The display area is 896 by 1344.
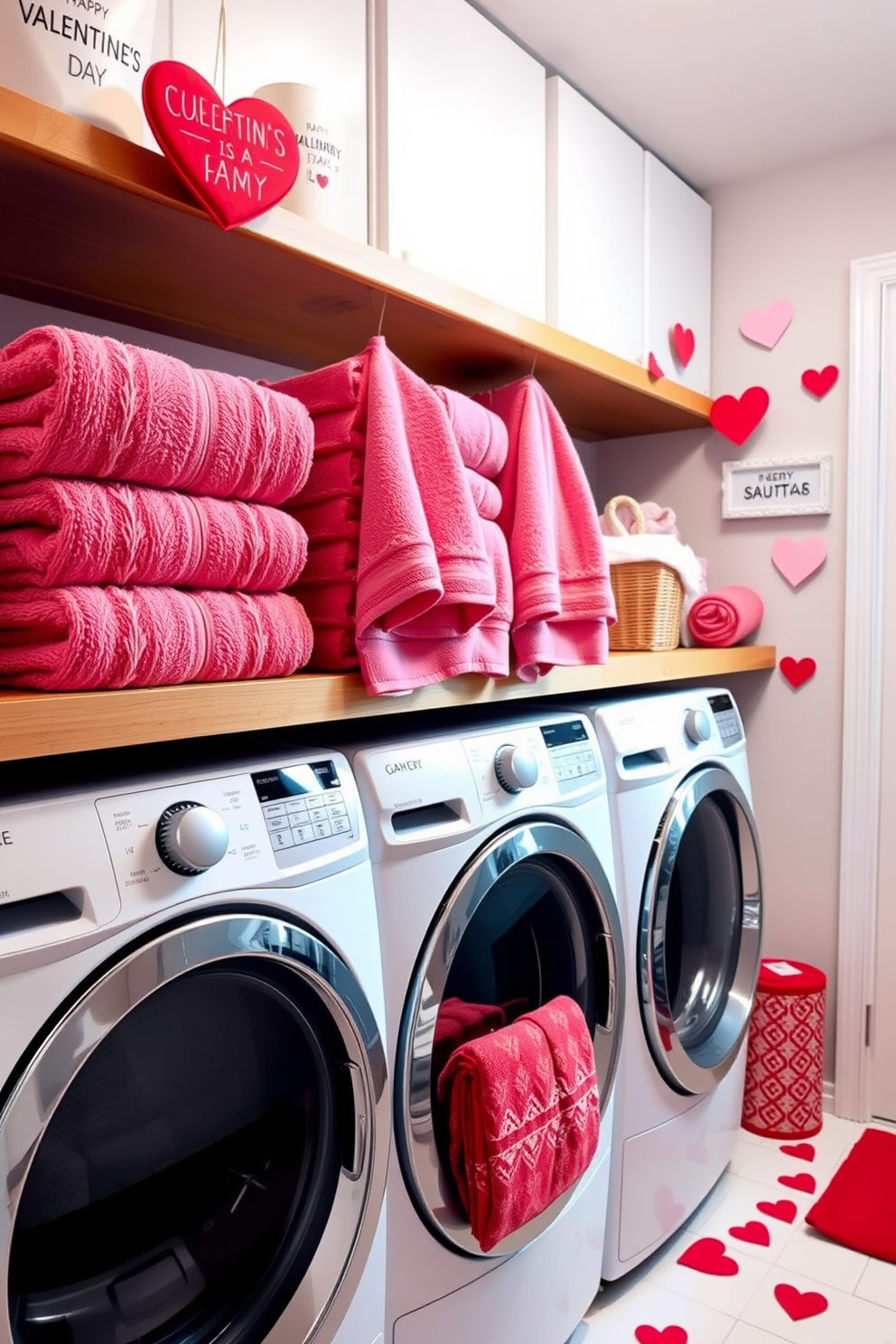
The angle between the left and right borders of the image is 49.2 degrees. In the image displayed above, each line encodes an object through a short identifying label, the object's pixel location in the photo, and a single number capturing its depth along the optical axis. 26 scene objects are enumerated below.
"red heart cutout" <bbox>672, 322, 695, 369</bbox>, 2.23
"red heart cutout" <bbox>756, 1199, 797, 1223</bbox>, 1.93
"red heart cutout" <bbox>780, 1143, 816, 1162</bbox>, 2.15
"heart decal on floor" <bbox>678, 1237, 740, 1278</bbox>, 1.77
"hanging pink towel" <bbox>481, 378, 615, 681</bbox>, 1.44
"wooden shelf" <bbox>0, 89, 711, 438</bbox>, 0.98
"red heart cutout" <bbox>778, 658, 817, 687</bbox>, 2.34
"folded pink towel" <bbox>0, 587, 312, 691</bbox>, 0.89
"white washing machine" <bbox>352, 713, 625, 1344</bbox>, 1.19
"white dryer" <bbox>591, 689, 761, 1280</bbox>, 1.65
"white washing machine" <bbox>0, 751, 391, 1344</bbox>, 0.84
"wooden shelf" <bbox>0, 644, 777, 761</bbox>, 0.86
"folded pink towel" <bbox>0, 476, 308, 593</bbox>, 0.90
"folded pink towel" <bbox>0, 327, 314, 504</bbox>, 0.87
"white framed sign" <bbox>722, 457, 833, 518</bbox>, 2.30
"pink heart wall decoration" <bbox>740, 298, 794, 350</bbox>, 2.33
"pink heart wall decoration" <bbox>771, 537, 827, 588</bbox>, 2.31
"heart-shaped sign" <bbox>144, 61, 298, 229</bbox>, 0.97
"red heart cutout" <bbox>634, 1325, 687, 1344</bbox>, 1.58
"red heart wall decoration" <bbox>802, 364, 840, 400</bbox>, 2.27
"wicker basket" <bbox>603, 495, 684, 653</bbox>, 2.03
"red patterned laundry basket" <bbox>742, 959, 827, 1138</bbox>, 2.22
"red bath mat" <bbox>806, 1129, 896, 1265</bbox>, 1.83
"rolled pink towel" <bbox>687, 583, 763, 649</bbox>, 2.24
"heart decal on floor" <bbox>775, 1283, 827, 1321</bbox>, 1.65
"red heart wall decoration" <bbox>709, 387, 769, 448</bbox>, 2.35
